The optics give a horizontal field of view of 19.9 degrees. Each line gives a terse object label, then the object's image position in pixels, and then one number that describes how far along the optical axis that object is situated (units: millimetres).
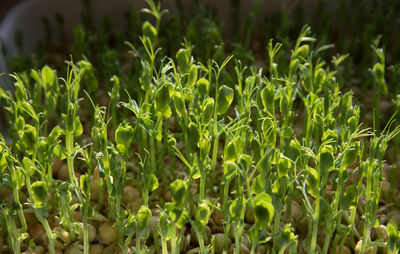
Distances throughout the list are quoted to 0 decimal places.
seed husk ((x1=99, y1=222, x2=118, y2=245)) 472
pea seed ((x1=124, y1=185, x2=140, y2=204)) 488
